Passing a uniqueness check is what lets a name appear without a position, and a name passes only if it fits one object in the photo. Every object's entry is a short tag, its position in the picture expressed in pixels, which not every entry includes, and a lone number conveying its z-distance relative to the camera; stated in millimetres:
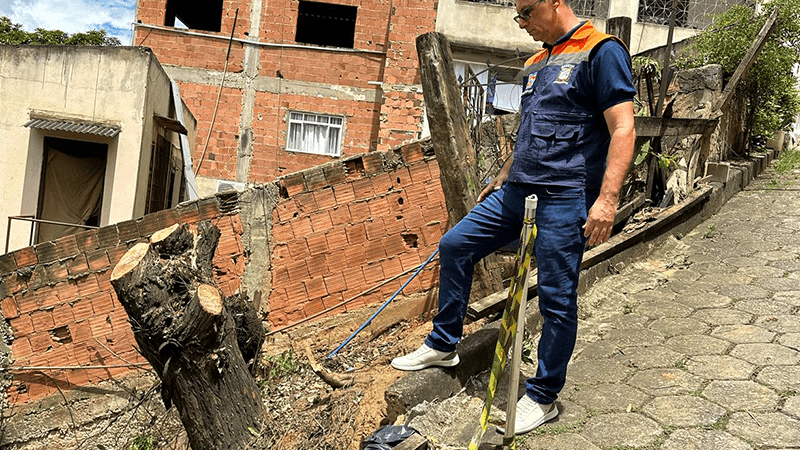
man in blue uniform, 2920
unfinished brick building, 17562
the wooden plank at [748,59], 7752
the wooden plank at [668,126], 5895
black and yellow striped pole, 2754
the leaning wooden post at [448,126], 4297
